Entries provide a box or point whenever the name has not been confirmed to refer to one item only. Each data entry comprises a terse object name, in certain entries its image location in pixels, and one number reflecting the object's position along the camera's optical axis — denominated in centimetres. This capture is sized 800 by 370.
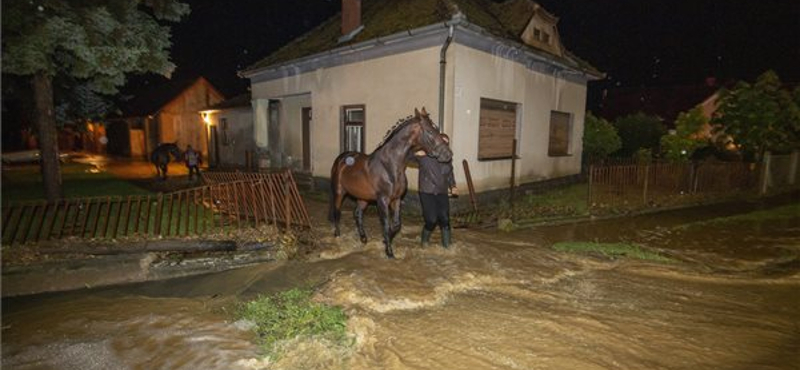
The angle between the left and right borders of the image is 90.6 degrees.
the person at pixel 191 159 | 1506
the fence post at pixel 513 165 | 1150
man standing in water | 634
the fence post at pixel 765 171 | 1578
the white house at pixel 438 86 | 1039
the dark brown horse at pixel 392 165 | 598
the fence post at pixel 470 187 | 988
